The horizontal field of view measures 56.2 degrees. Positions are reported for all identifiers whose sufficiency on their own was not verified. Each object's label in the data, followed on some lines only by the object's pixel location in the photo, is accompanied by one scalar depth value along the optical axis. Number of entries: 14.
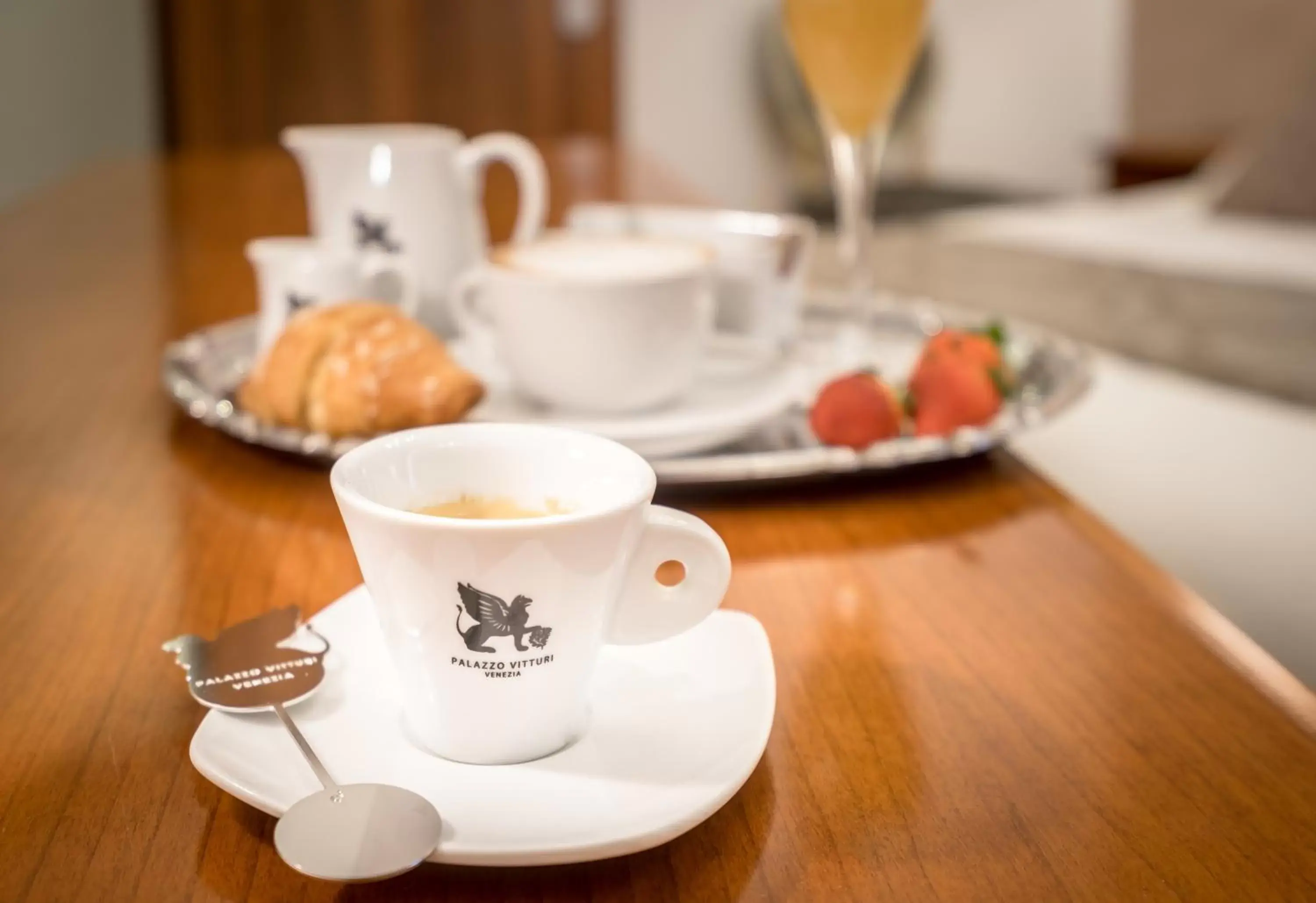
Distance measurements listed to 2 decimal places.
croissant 0.70
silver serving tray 0.67
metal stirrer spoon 0.33
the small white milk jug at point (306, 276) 0.81
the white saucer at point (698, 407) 0.71
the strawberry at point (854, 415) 0.73
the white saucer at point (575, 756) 0.35
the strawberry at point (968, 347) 0.82
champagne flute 0.95
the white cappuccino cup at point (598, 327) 0.73
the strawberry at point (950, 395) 0.77
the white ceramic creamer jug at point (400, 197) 0.90
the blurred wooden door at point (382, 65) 3.70
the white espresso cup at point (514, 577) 0.38
